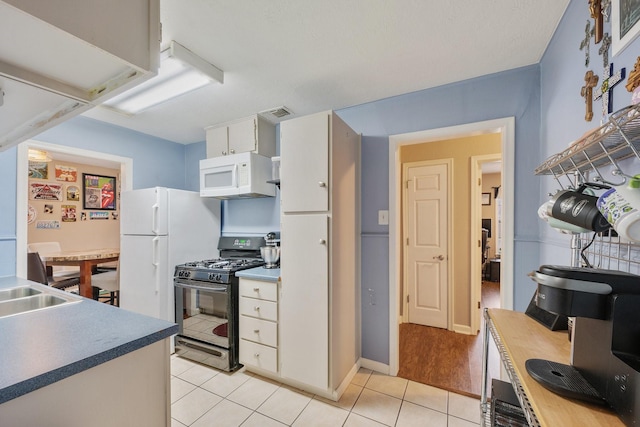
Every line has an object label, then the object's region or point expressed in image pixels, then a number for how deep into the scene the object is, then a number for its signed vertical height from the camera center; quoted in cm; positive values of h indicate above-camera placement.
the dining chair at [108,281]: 332 -91
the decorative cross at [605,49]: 99 +63
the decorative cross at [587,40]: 112 +75
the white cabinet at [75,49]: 61 +43
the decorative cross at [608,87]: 94 +47
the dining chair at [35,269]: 267 -61
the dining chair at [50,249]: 365 -61
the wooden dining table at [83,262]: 317 -65
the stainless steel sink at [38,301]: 134 -49
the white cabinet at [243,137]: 267 +77
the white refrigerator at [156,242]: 259 -34
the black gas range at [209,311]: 229 -94
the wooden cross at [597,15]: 103 +78
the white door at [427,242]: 317 -38
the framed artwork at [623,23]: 82 +63
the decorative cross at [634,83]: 76 +41
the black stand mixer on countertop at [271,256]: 247 -43
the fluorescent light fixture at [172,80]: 164 +93
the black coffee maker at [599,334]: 58 -30
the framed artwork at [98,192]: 490 +33
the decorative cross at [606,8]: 99 +78
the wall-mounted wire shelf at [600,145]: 60 +20
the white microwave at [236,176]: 262 +35
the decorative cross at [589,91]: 109 +51
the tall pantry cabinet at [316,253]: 186 -31
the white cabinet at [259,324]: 210 -94
